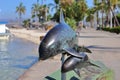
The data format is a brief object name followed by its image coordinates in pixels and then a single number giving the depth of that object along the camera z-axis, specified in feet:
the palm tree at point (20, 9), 266.82
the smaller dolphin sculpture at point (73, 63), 8.60
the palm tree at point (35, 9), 208.29
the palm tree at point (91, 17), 192.23
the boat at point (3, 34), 80.00
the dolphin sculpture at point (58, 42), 8.38
